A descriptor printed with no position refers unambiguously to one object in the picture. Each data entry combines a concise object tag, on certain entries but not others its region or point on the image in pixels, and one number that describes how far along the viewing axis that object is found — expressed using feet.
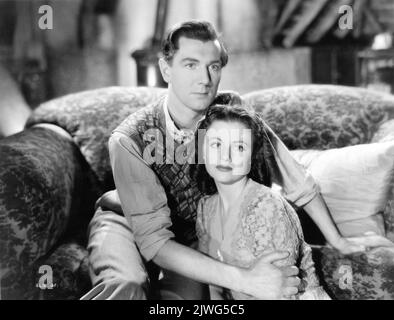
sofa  4.82
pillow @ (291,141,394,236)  5.34
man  4.24
